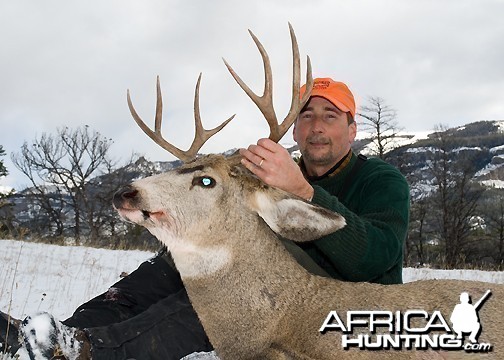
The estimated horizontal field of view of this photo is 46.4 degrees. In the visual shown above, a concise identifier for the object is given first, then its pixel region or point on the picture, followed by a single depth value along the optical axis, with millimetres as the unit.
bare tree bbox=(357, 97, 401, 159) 29578
